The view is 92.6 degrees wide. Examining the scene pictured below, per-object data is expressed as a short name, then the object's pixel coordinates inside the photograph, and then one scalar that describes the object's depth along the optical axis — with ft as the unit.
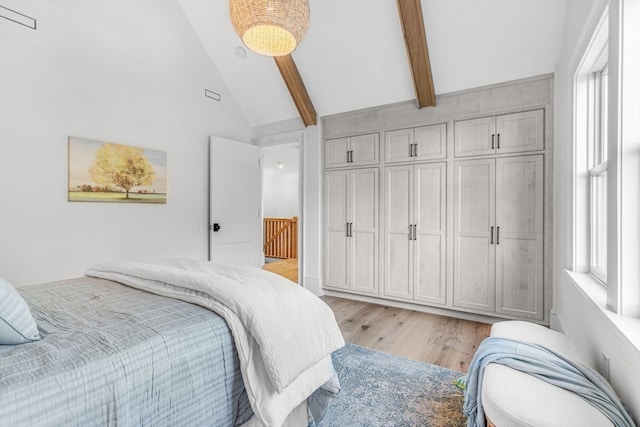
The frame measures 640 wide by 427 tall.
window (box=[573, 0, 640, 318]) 4.08
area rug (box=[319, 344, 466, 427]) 5.45
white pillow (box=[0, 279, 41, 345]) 3.07
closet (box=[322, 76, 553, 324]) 9.50
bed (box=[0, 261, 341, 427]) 2.59
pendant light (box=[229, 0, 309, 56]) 6.51
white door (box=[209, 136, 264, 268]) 12.96
